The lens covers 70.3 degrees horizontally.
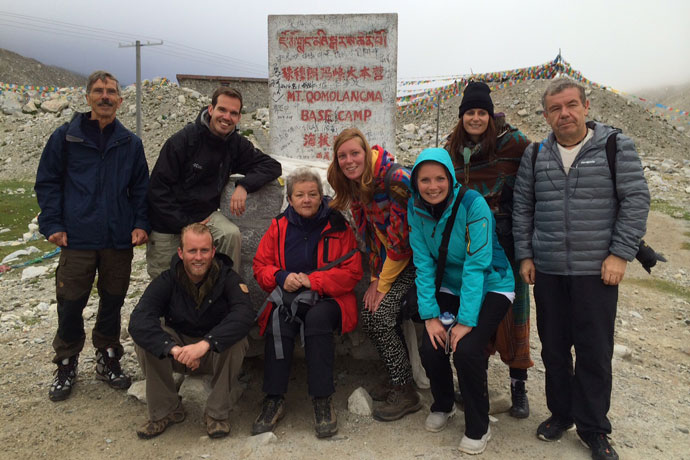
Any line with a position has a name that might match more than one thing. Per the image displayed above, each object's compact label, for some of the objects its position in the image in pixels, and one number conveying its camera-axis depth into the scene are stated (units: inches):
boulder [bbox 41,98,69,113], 1152.8
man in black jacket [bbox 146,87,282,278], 153.1
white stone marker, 214.5
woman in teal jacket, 122.8
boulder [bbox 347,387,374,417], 147.7
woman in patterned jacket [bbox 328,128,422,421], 138.7
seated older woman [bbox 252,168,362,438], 136.9
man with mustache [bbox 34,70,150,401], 148.3
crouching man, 132.7
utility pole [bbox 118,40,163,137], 848.9
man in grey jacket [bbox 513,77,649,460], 115.0
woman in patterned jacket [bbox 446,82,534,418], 136.6
